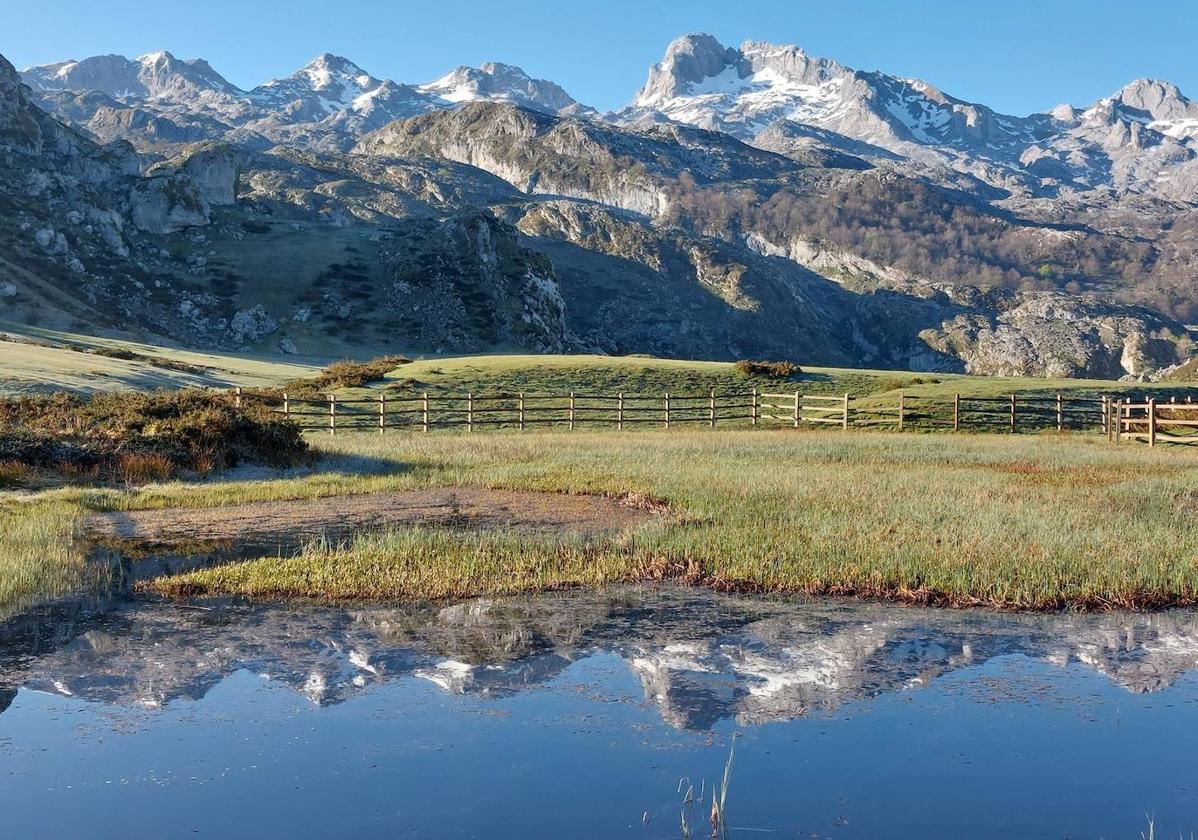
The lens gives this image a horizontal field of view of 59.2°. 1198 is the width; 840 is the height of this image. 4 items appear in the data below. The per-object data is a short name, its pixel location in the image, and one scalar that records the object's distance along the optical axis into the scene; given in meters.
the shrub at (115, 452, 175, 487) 25.34
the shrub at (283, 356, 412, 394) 61.36
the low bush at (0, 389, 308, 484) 25.56
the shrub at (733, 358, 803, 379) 68.12
